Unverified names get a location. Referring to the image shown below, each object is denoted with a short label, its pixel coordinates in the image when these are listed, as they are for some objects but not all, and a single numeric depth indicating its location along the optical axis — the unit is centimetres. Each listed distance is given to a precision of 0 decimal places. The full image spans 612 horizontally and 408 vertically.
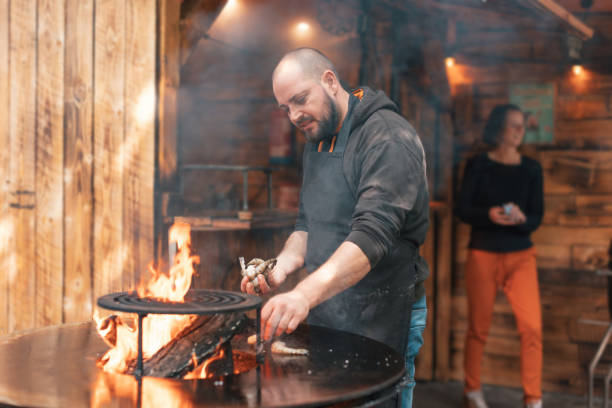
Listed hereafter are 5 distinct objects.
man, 233
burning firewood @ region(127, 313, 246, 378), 205
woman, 480
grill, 176
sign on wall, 560
